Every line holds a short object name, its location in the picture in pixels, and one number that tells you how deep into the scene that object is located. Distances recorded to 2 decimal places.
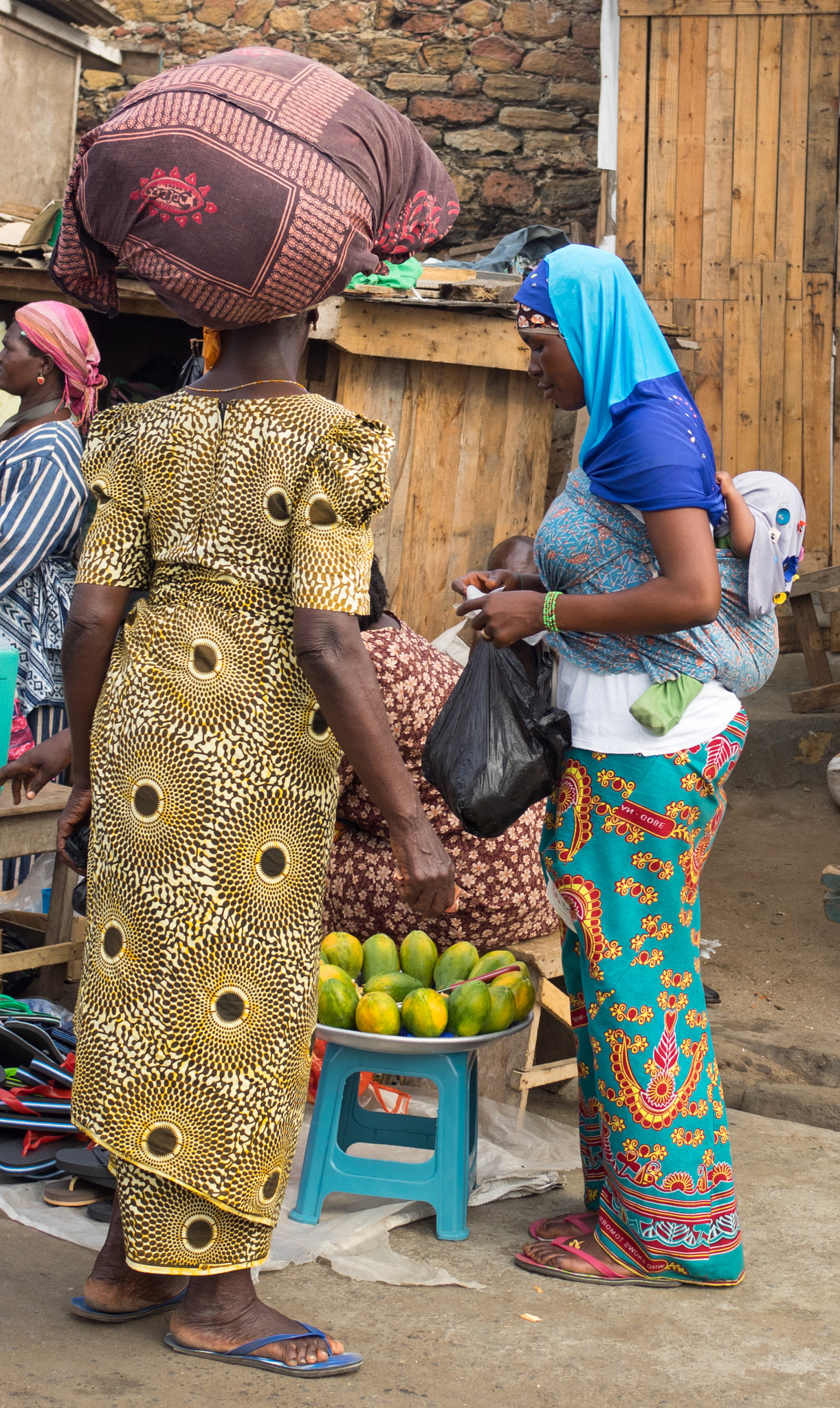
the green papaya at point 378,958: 3.31
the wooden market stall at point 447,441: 5.68
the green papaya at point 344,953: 3.32
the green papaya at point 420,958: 3.31
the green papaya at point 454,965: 3.24
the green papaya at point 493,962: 3.21
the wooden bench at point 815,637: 6.57
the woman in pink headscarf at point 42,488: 4.22
